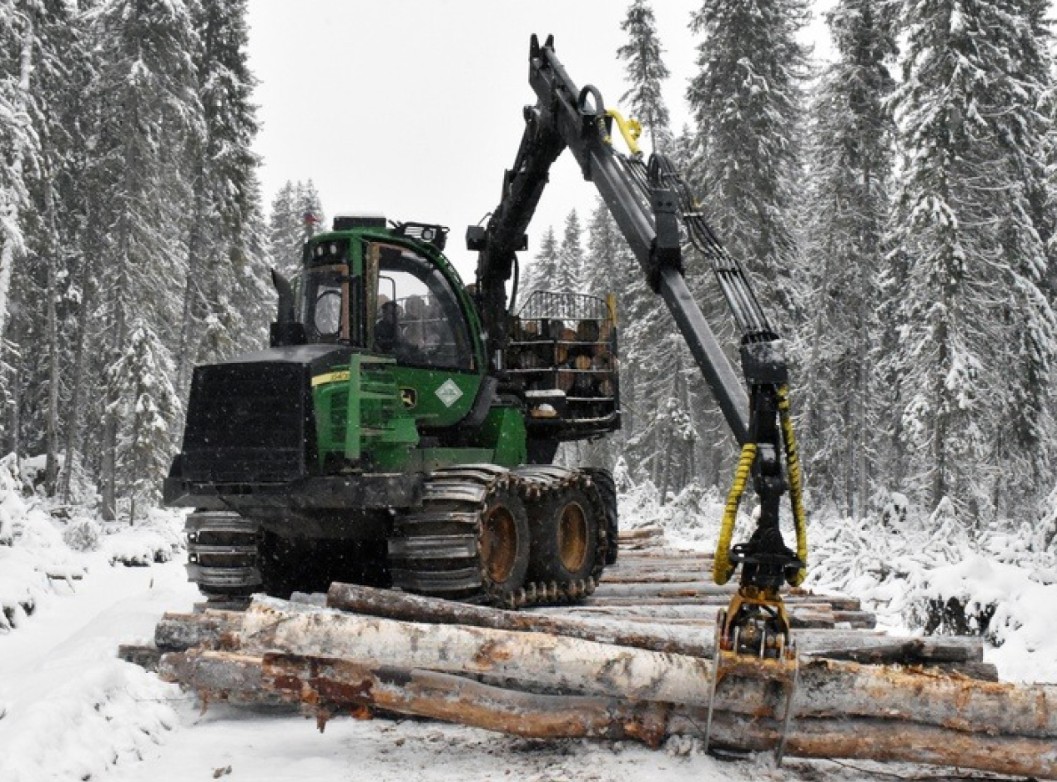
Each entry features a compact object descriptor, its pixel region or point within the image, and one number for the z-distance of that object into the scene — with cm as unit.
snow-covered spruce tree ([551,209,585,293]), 5084
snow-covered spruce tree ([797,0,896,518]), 2530
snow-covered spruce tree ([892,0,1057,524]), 1927
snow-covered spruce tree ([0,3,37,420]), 1723
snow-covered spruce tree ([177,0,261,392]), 2719
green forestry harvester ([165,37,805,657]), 709
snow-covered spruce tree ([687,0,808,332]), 2547
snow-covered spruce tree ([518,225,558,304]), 5283
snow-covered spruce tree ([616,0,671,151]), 3110
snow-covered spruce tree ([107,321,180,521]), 2277
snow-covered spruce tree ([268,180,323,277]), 5256
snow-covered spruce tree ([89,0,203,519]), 2316
